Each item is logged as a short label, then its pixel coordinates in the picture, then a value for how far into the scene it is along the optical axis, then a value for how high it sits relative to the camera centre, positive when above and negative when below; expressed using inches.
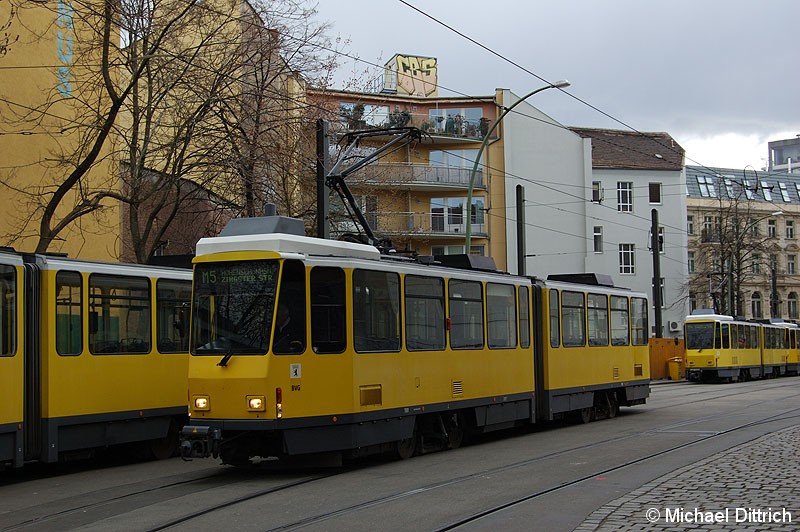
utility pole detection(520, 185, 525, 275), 1365.7 +125.7
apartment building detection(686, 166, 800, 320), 2623.0 +247.0
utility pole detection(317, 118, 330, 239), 790.5 +116.4
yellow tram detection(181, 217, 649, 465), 504.7 -9.8
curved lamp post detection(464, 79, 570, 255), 1009.8 +161.1
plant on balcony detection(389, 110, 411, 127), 1665.6 +366.8
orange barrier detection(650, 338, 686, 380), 1846.7 -58.7
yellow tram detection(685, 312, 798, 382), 1663.4 -38.4
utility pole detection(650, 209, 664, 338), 1798.7 +100.4
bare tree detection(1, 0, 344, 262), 761.6 +189.5
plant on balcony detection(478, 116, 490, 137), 2195.1 +433.6
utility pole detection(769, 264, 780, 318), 2510.0 +63.3
